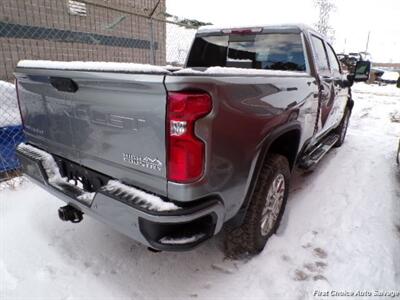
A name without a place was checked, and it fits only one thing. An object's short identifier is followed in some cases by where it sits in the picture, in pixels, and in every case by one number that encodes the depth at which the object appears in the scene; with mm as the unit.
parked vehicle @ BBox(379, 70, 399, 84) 23109
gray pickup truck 1594
